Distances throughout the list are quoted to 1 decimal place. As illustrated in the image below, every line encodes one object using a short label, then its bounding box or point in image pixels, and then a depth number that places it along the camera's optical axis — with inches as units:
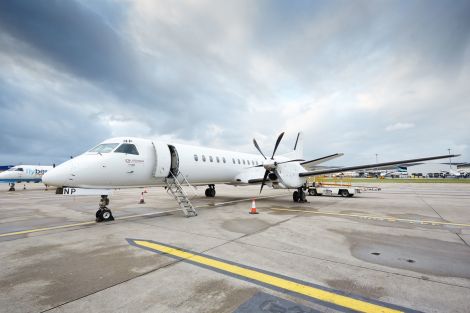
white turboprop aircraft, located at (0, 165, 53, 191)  1184.8
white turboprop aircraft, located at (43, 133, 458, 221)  346.0
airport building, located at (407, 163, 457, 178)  4159.0
